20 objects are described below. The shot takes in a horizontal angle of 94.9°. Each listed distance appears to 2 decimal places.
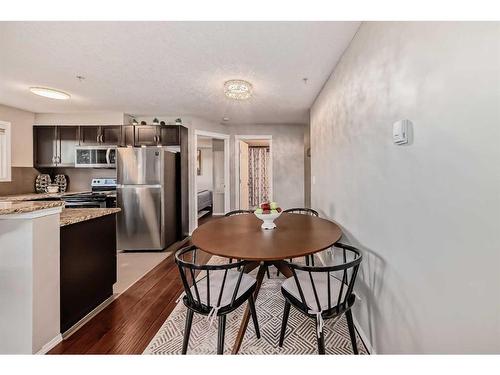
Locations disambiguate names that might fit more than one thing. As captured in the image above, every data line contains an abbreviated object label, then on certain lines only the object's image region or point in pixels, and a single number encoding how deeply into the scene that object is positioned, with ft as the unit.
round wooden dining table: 4.38
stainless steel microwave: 12.96
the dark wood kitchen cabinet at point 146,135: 13.24
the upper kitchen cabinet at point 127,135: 13.26
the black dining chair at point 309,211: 9.04
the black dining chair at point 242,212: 8.94
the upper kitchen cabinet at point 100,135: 13.24
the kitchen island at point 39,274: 4.64
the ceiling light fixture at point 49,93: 9.41
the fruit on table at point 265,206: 6.37
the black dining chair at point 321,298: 3.96
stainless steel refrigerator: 11.51
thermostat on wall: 3.58
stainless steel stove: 11.75
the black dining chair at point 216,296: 4.15
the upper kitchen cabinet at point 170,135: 13.30
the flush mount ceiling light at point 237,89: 8.75
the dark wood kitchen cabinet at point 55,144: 13.28
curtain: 24.98
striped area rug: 5.03
